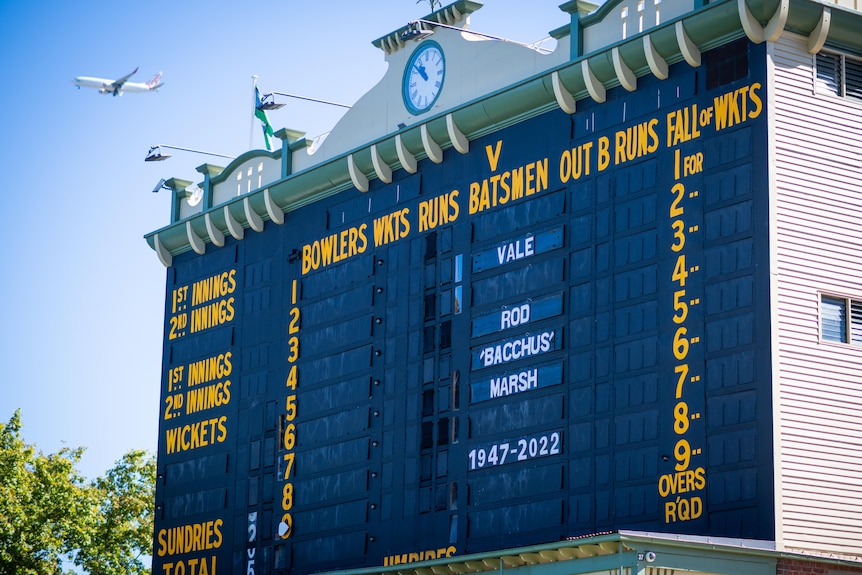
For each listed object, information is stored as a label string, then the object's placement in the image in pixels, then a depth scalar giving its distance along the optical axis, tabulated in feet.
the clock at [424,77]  114.01
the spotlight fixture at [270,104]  131.13
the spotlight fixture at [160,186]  140.97
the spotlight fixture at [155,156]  140.56
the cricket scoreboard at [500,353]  88.89
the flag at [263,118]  139.85
